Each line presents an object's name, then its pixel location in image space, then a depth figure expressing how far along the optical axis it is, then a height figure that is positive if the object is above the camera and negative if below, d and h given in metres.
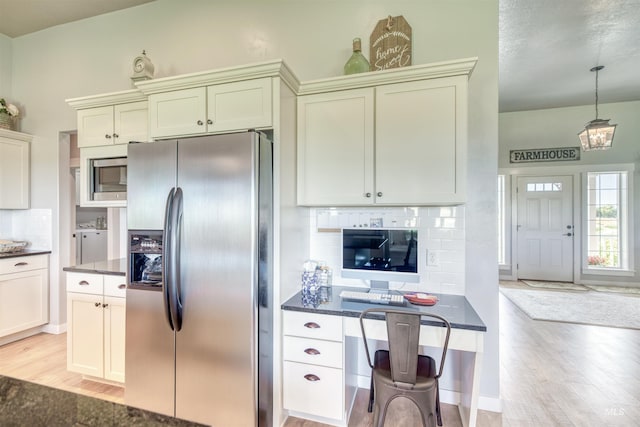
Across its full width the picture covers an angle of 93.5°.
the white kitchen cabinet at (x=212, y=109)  1.95 +0.72
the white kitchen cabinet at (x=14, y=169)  3.28 +0.50
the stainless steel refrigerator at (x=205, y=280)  1.76 -0.39
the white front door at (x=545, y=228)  5.88 -0.27
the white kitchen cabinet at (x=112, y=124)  2.57 +0.79
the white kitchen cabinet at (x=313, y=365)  1.83 -0.93
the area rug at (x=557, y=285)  5.45 -1.33
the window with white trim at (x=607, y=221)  5.70 -0.12
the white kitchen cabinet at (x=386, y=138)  1.92 +0.52
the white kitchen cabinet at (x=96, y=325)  2.27 -0.86
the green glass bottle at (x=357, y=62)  2.16 +1.10
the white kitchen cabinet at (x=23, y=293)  3.05 -0.84
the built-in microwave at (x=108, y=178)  2.61 +0.31
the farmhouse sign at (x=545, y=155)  5.81 +1.19
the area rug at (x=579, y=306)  3.88 -1.34
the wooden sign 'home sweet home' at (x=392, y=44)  2.21 +1.26
